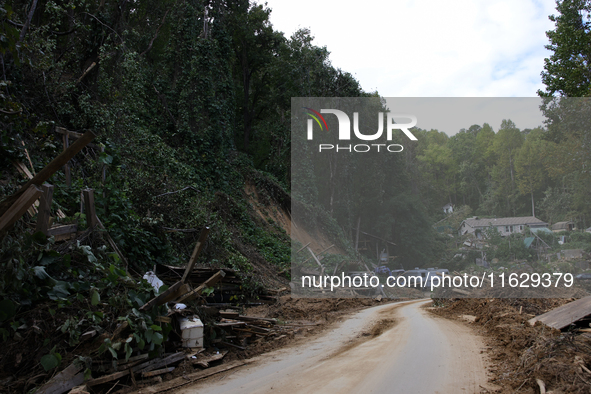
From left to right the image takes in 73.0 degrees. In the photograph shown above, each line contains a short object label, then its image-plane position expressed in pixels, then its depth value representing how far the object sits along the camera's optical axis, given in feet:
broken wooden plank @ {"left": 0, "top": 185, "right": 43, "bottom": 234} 17.88
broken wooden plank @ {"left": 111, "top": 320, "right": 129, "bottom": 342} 18.37
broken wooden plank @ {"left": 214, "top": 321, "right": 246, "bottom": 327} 25.22
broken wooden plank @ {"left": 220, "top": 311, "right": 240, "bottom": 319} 26.80
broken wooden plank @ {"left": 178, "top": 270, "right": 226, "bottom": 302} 23.41
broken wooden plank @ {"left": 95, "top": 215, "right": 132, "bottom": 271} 24.27
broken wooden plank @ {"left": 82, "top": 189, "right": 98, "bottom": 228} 23.61
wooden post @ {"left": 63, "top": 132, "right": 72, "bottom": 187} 29.40
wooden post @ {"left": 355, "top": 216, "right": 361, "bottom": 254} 119.35
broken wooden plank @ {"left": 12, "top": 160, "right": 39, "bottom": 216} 26.30
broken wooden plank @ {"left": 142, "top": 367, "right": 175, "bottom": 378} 19.06
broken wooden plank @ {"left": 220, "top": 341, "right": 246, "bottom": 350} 25.21
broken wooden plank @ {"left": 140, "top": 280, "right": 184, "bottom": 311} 20.40
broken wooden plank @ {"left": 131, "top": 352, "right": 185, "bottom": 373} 19.16
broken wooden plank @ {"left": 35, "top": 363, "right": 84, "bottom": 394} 16.10
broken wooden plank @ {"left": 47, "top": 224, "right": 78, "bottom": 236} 21.47
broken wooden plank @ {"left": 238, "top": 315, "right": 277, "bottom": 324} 28.53
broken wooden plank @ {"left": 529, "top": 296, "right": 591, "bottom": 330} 24.07
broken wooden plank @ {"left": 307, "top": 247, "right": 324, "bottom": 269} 71.05
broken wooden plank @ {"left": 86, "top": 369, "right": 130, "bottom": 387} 17.15
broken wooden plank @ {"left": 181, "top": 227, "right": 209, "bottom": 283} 24.93
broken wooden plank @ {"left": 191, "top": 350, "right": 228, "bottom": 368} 21.53
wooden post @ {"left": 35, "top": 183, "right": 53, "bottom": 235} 19.26
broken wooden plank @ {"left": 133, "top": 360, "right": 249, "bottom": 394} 18.12
